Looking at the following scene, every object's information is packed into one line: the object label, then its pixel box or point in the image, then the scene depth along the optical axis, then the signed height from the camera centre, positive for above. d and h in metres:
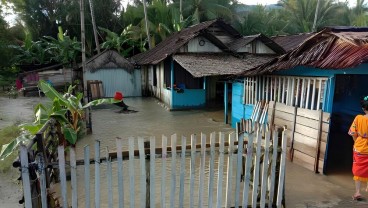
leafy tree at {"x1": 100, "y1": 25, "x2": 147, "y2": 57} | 22.84 +2.32
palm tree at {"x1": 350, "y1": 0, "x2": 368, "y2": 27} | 31.59 +6.71
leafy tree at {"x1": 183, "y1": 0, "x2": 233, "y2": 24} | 26.45 +5.58
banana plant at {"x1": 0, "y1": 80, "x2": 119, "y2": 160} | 4.00 -0.80
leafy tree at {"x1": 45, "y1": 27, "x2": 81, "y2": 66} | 21.83 +1.55
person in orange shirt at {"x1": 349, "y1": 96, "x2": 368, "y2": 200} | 4.51 -1.26
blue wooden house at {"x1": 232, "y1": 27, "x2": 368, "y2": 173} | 5.18 -0.34
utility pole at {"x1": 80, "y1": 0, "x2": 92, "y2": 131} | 10.02 +0.58
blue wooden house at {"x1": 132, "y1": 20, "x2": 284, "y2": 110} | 13.81 +0.44
